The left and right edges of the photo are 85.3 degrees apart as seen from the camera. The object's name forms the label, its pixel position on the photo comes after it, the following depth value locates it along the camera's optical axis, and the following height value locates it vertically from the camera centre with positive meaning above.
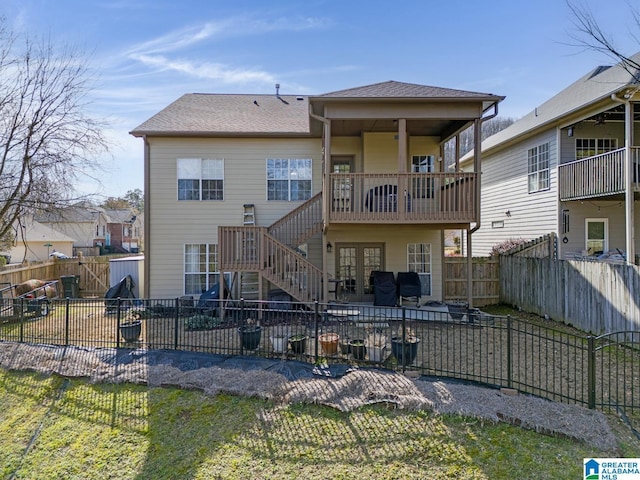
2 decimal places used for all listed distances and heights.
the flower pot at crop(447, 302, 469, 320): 9.53 -1.83
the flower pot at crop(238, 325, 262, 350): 6.91 -1.87
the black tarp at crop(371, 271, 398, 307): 10.23 -1.43
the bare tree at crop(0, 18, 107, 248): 10.23 +2.93
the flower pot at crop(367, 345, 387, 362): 6.28 -1.98
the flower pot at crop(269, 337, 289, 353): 6.73 -1.94
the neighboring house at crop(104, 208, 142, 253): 44.91 +1.76
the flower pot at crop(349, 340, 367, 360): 6.46 -1.98
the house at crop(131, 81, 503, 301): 11.28 +1.76
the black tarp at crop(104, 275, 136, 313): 11.26 -1.49
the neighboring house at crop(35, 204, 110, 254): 34.56 +1.39
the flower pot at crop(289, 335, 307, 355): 6.71 -1.94
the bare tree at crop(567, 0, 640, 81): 7.74 +4.84
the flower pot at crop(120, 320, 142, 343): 7.39 -1.86
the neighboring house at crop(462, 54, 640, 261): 10.05 +2.56
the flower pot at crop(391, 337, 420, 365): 6.20 -1.90
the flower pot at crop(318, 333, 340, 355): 6.60 -1.90
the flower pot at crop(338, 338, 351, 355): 6.57 -1.97
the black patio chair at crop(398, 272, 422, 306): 10.40 -1.25
